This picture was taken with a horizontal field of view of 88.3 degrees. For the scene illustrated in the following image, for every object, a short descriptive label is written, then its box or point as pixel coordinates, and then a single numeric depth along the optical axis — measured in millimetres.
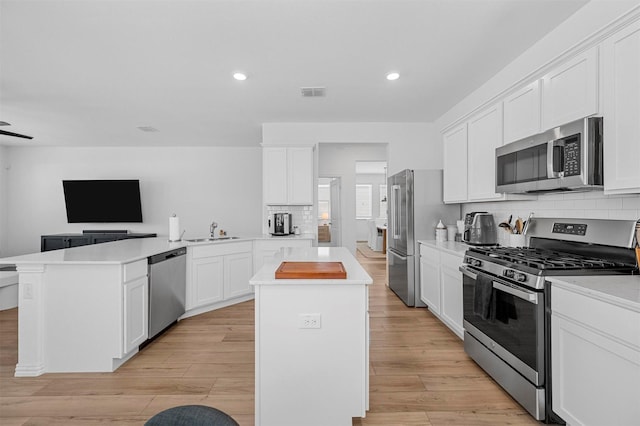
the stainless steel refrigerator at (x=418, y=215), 4160
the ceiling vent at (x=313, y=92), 3650
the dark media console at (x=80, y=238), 6289
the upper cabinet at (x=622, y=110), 1687
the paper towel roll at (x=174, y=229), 3998
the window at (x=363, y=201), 11836
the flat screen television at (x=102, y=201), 6500
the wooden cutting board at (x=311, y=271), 1800
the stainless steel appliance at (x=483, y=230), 3346
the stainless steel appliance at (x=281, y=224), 5039
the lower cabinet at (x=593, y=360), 1402
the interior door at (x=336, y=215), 7296
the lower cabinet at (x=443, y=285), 3084
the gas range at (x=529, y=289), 1873
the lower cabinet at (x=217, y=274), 3945
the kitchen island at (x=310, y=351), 1770
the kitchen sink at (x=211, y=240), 4268
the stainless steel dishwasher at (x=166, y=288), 3131
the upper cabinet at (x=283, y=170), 4961
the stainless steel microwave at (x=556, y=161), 1923
